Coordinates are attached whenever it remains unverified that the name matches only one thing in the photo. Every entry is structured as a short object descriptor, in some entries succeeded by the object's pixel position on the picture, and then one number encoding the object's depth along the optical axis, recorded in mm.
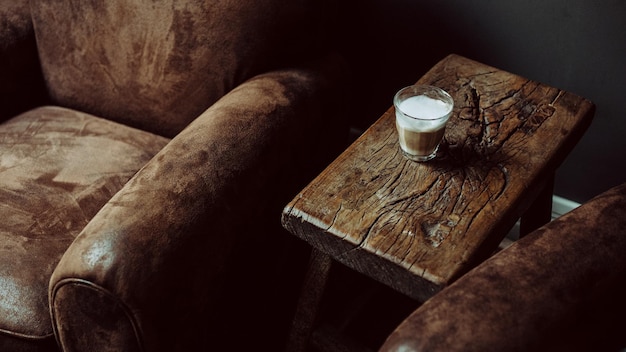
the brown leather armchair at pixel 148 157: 1057
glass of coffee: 1137
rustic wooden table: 1051
